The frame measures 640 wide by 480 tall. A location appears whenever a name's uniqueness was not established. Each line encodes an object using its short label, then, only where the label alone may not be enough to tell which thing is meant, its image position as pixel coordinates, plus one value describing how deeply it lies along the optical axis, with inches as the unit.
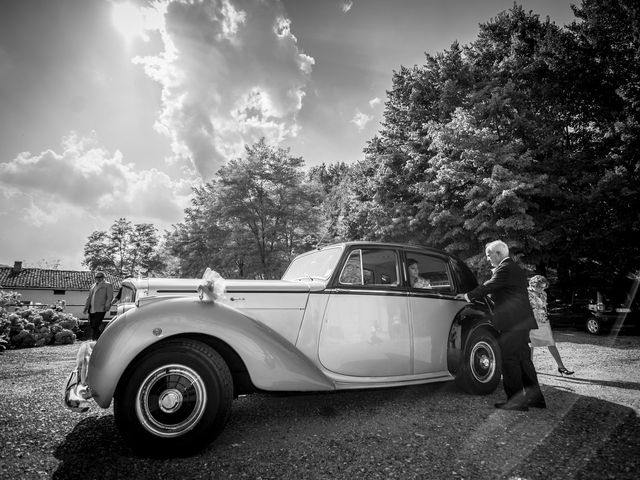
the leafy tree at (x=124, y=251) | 2217.0
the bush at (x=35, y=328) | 376.5
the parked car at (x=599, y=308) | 426.0
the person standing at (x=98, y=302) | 363.9
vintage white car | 108.3
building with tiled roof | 1742.1
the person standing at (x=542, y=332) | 234.8
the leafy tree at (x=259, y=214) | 823.1
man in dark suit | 160.7
